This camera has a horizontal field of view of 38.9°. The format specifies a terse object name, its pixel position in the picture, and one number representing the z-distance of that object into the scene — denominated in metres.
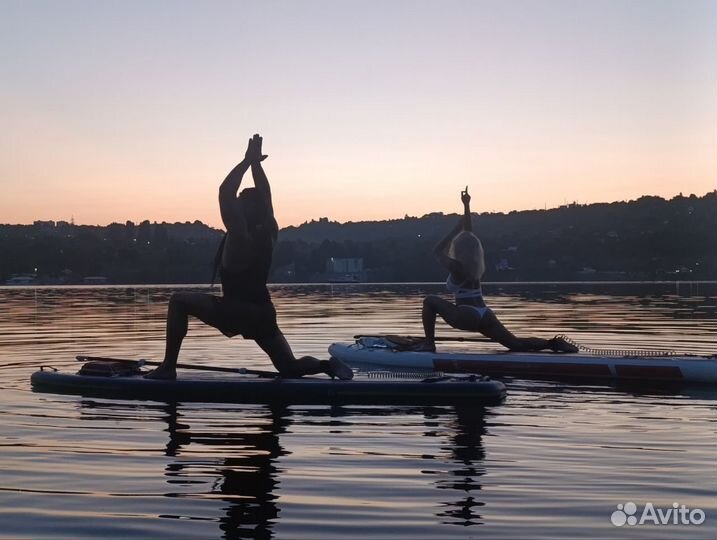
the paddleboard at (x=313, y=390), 14.00
